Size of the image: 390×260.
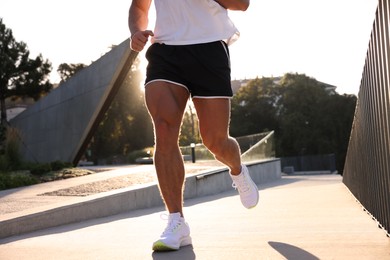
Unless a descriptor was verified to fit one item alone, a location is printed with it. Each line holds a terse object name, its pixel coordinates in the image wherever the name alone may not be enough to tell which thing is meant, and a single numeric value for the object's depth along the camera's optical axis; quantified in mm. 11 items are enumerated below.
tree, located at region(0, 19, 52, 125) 41688
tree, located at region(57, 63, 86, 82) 45000
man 3355
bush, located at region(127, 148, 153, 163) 28906
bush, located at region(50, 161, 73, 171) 14508
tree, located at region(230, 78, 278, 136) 58250
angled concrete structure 16969
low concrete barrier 4878
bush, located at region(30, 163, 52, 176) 12811
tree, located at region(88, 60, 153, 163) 44312
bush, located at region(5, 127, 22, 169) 15538
